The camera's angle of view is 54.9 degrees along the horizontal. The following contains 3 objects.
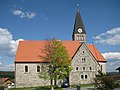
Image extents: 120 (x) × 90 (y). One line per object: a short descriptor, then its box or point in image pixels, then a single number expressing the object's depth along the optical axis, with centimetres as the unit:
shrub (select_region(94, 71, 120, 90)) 1617
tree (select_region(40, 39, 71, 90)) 2307
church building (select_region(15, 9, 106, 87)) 2882
